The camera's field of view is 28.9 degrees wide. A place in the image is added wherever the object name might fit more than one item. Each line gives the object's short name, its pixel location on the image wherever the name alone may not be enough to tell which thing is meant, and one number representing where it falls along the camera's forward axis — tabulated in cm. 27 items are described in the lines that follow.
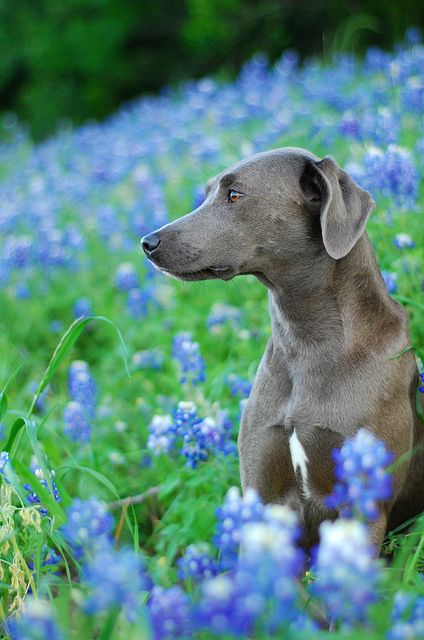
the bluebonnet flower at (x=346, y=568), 129
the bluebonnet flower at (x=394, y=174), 363
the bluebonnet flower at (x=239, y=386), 343
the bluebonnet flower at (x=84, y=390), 366
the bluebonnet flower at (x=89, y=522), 190
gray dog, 249
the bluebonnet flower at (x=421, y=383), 262
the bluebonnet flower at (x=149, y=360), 431
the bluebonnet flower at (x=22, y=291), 556
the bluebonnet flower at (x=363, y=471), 154
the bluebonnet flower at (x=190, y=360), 344
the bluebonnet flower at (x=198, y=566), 230
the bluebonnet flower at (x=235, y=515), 157
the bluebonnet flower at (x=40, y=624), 134
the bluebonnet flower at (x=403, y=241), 346
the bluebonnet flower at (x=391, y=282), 323
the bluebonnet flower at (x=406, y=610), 164
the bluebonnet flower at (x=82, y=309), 496
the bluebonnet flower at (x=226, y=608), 130
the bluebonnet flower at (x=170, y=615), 151
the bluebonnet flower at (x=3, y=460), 240
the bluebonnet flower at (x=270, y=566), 131
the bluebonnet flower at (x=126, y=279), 505
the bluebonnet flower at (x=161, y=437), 322
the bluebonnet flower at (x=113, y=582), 137
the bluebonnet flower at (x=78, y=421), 366
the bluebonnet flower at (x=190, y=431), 297
